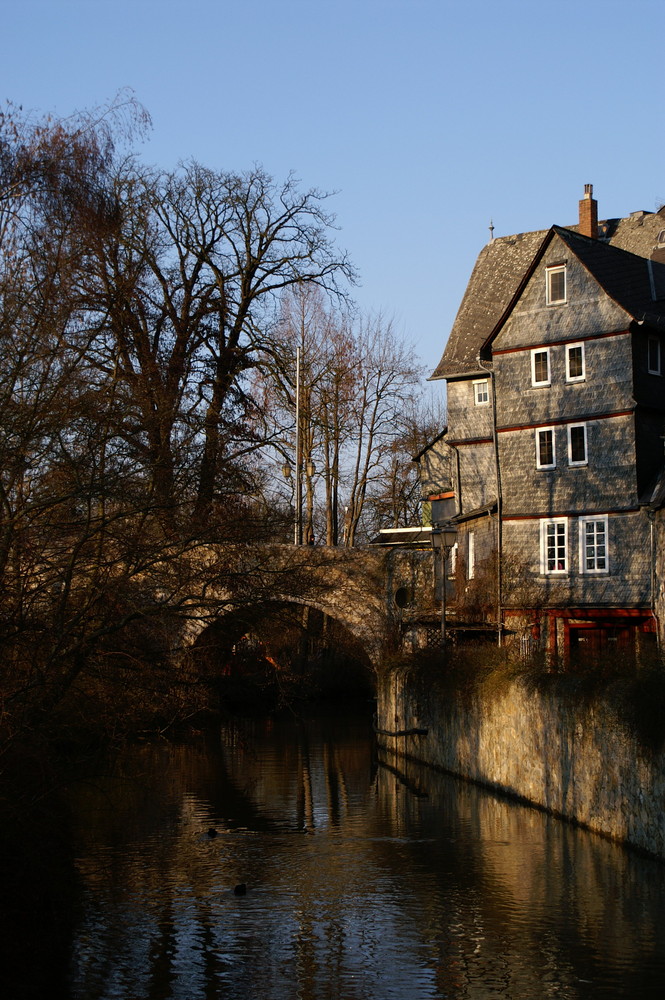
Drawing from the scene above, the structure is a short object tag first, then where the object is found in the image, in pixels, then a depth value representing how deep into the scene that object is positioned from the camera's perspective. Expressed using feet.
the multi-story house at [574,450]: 90.17
